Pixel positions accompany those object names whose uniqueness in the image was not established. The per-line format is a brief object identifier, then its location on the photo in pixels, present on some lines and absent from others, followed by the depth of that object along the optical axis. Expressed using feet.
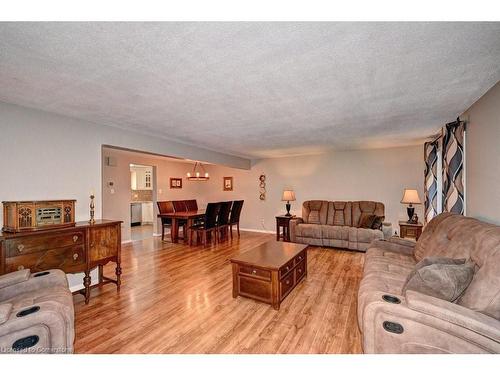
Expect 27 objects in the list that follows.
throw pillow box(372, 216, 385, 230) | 14.89
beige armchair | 4.26
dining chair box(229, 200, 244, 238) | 19.77
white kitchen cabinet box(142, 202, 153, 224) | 27.27
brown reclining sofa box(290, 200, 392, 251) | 14.83
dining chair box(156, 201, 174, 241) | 18.88
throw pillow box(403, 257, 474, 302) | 4.87
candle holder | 9.18
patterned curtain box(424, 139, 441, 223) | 12.93
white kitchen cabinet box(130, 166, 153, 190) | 27.76
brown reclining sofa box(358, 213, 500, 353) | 3.92
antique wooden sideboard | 6.86
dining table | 17.28
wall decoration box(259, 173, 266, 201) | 22.35
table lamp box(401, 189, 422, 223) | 13.87
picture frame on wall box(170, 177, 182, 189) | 22.86
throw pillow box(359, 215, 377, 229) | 14.94
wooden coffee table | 7.95
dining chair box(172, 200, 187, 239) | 20.41
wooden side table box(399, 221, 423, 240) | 13.26
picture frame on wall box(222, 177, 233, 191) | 24.21
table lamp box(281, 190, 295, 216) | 18.95
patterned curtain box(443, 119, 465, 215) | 8.98
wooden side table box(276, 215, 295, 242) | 17.87
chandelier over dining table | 24.88
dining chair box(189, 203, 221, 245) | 16.79
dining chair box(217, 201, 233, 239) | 18.33
